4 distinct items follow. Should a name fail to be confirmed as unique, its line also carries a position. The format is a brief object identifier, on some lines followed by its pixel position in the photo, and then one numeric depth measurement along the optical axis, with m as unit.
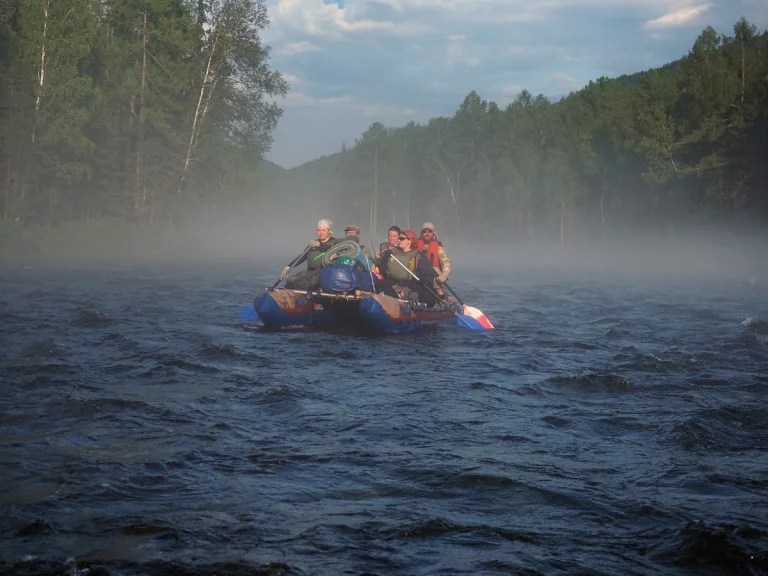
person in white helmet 15.30
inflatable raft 14.30
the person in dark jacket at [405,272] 16.14
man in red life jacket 17.03
